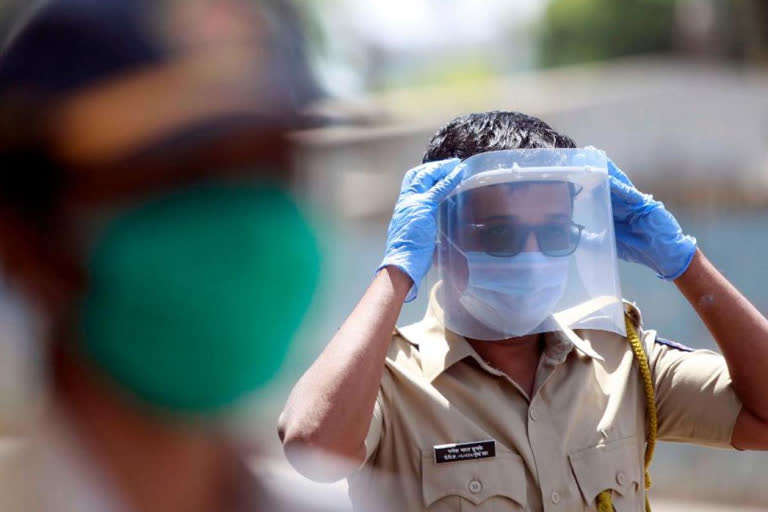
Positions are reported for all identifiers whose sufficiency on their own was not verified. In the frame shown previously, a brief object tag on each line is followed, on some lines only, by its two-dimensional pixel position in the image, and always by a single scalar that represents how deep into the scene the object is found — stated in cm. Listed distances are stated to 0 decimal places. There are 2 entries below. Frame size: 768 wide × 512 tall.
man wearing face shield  518
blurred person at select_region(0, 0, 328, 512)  397
